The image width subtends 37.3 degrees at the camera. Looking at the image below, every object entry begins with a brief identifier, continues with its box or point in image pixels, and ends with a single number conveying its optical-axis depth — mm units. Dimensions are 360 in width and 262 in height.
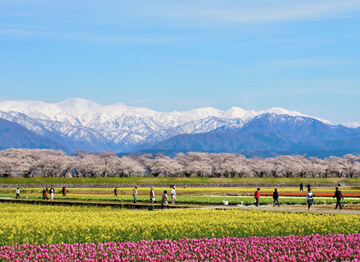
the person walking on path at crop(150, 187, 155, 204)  51778
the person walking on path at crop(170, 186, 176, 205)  50406
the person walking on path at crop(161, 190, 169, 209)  45906
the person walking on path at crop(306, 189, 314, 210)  43562
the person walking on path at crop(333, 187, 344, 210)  43094
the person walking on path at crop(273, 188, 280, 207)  47038
